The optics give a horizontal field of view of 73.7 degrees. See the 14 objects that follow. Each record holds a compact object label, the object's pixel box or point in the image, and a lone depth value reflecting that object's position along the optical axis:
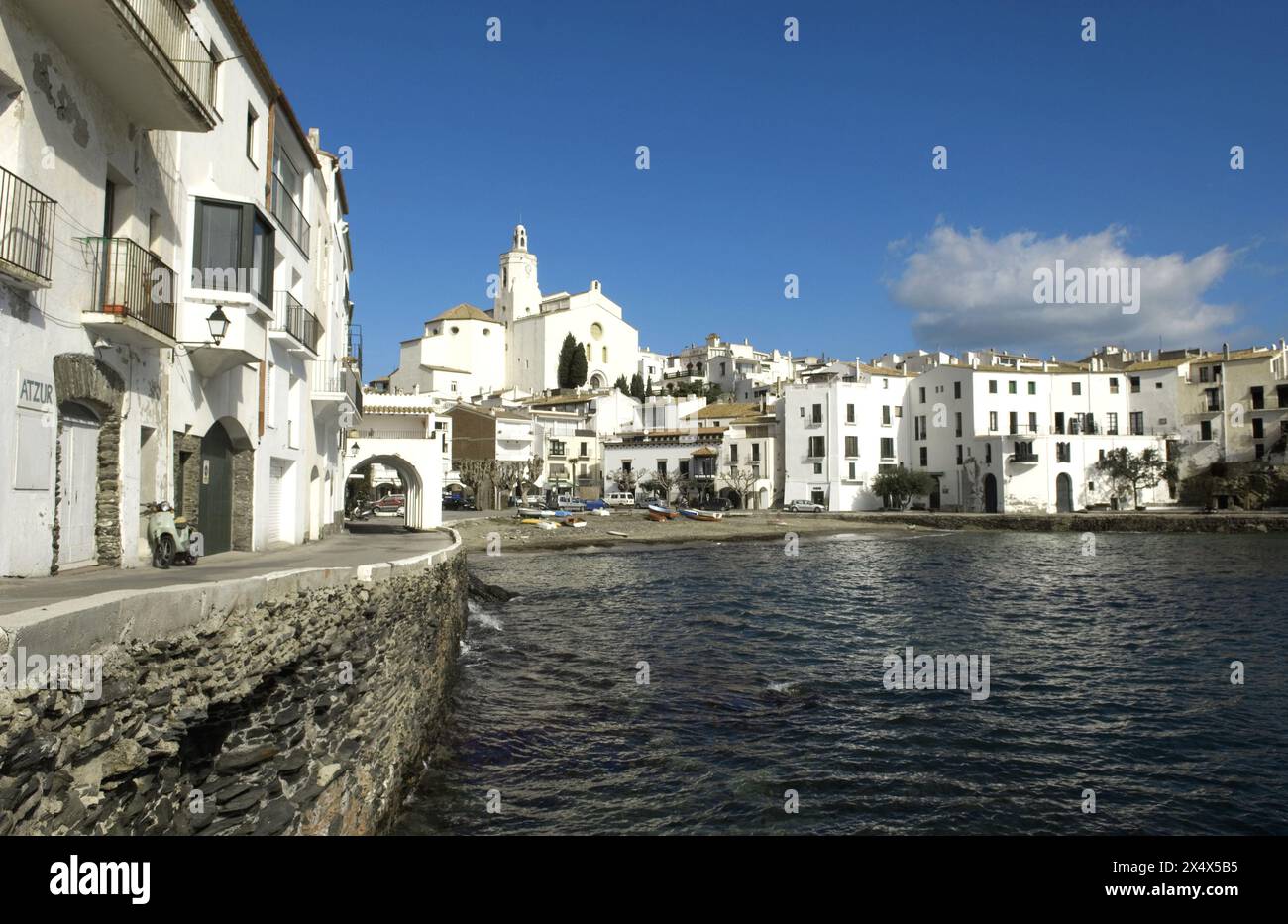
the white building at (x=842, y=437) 76.62
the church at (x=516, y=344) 118.44
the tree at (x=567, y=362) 114.56
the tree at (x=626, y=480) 82.94
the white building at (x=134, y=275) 9.37
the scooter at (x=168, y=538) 12.60
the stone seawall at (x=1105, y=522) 59.56
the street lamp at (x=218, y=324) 13.76
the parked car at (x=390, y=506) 65.00
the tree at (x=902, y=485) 75.06
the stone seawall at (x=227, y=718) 4.72
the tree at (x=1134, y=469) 71.06
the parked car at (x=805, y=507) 74.69
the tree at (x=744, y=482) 79.62
